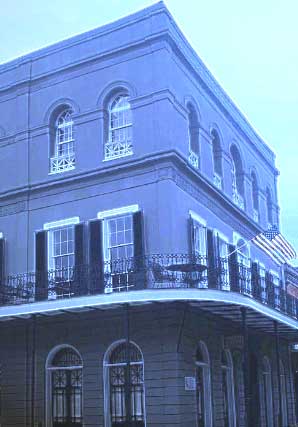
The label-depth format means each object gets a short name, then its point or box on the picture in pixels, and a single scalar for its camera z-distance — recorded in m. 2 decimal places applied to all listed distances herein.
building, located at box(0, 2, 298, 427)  17.02
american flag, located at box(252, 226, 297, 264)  18.95
